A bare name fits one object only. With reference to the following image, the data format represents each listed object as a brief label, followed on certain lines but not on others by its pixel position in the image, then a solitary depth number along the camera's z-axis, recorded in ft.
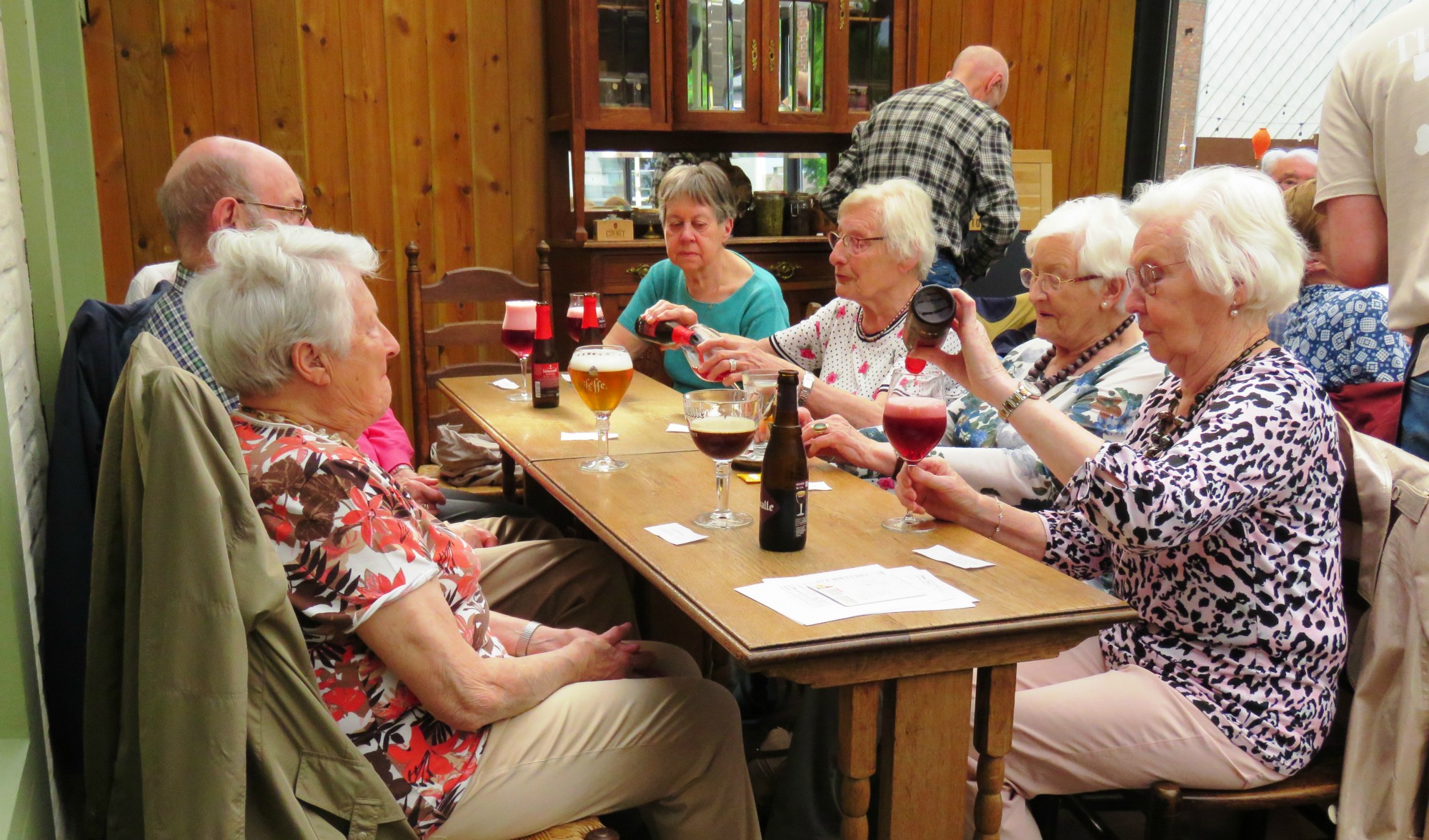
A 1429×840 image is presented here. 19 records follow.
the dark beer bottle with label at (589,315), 9.92
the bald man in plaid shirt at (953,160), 12.66
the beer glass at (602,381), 6.61
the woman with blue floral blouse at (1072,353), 6.36
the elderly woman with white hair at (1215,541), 4.71
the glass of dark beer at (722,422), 5.11
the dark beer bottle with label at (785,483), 4.79
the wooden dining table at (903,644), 4.01
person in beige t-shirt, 5.47
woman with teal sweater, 10.46
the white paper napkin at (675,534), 5.12
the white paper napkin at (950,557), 4.84
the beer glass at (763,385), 6.31
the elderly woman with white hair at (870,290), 8.09
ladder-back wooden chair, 11.58
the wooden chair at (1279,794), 4.84
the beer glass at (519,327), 8.80
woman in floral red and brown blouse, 4.17
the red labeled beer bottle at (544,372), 8.68
